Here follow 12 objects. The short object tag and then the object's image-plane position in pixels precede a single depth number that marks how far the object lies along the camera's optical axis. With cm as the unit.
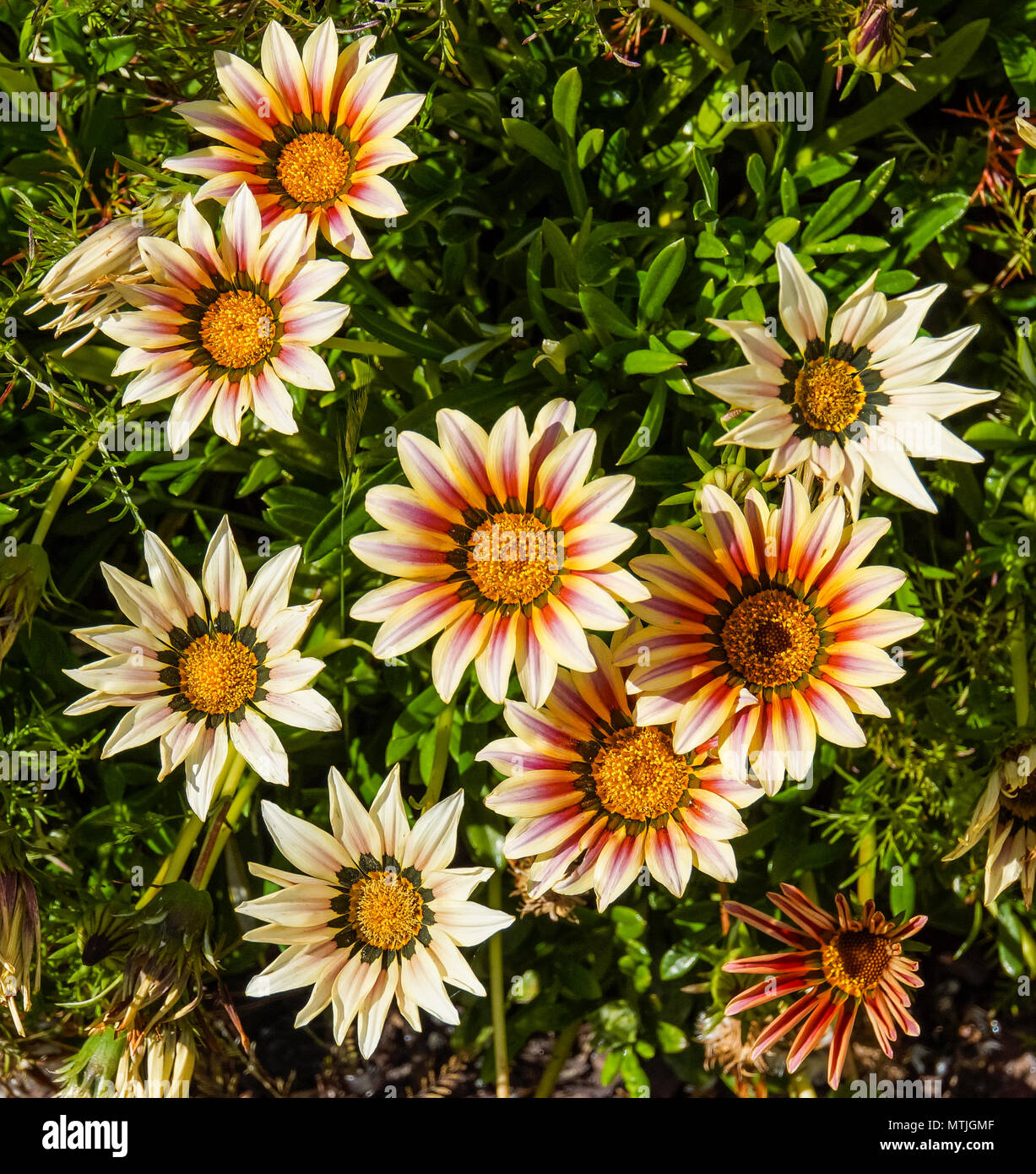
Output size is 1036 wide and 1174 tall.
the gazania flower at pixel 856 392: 64
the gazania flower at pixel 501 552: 63
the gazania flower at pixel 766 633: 64
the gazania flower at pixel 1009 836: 68
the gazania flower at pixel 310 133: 65
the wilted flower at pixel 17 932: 69
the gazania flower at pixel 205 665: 67
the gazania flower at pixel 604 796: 66
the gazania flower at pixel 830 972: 68
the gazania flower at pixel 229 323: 65
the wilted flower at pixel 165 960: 68
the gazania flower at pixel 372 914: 67
